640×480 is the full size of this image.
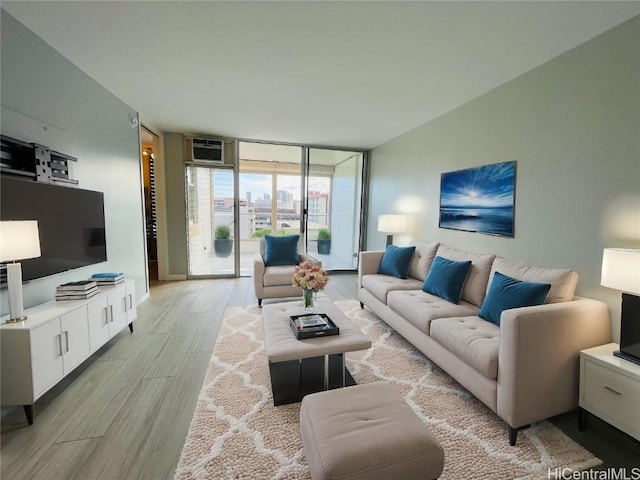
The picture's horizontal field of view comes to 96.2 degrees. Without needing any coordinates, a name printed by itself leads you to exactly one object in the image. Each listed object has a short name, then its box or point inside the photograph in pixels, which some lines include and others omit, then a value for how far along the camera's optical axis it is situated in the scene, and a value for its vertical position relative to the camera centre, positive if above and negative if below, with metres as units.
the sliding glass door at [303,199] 5.62 +0.43
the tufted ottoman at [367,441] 1.10 -0.91
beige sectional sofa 1.61 -0.79
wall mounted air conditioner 5.01 +1.25
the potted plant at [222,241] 5.35 -0.38
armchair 3.82 -0.82
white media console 1.66 -0.81
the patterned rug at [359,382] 1.46 -1.24
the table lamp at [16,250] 1.67 -0.18
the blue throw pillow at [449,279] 2.67 -0.56
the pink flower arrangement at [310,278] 2.33 -0.47
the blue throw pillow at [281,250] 4.19 -0.44
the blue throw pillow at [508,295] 1.94 -0.53
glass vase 2.40 -0.67
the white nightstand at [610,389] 1.49 -0.92
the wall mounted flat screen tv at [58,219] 1.92 +0.01
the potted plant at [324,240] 6.01 -0.41
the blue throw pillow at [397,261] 3.54 -0.51
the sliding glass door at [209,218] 5.21 +0.05
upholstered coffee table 1.91 -0.88
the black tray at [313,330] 2.04 -0.79
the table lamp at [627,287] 1.60 -0.38
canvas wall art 2.76 +0.24
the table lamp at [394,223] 4.27 -0.03
